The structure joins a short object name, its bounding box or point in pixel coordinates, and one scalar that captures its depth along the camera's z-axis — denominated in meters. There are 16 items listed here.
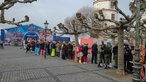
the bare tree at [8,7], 4.05
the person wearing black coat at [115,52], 7.11
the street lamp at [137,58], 3.95
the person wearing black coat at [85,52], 8.97
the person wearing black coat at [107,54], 7.27
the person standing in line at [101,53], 7.64
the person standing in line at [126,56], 6.59
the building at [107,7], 25.79
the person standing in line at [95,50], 8.71
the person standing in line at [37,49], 13.21
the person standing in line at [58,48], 11.62
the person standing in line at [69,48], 10.50
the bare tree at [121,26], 5.80
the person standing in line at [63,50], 10.59
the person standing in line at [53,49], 11.94
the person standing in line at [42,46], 12.48
